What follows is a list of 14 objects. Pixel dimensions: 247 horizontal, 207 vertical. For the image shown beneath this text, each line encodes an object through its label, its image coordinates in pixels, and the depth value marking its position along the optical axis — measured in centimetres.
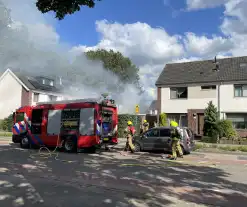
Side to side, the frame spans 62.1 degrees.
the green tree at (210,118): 1520
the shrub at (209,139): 1369
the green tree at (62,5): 569
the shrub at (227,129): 1445
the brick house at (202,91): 1654
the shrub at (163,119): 1733
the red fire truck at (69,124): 979
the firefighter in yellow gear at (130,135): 999
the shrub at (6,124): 2196
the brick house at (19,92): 2544
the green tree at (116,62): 3362
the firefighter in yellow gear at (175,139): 855
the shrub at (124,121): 1615
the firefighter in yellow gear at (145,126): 1264
